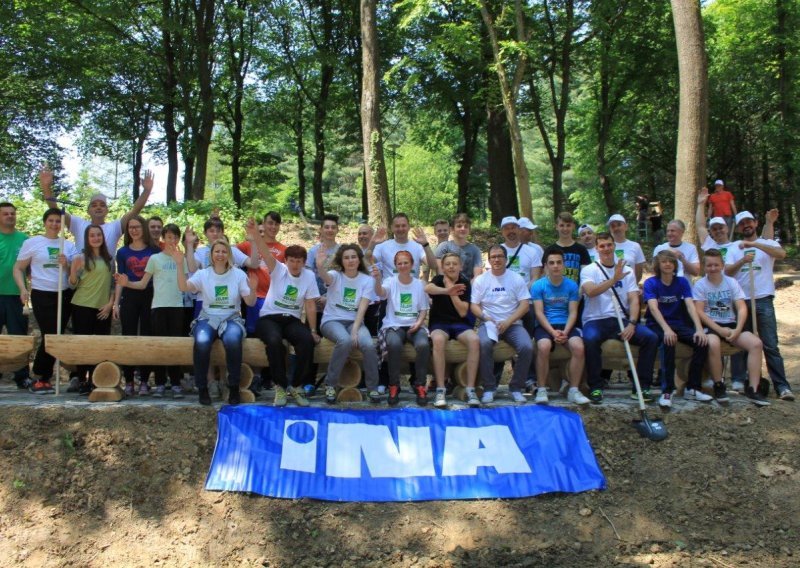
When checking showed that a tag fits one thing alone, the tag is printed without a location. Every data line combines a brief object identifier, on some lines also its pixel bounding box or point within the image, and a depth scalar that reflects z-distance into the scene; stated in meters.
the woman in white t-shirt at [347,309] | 6.63
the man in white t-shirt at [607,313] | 6.91
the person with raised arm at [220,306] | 6.29
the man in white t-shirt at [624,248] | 7.73
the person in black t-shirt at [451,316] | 6.74
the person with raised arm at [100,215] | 7.11
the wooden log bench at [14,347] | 6.56
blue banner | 5.62
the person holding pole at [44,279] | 6.84
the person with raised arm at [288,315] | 6.46
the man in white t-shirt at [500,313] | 6.83
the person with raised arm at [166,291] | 6.74
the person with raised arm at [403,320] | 6.70
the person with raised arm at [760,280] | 7.32
